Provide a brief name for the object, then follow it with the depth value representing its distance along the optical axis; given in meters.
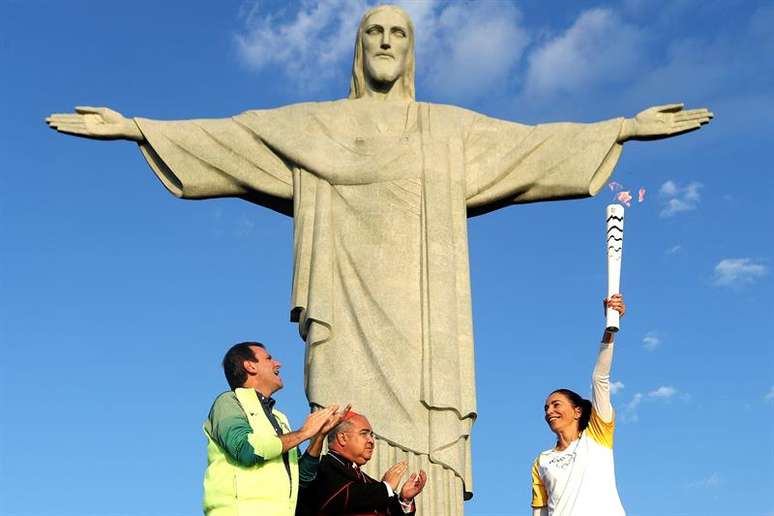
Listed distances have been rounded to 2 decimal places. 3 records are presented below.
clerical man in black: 8.31
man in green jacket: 8.01
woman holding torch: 10.16
